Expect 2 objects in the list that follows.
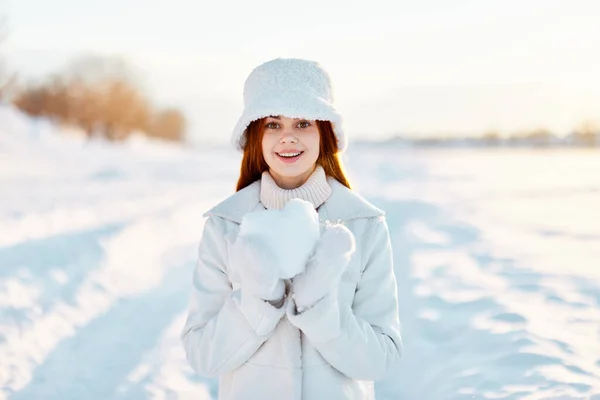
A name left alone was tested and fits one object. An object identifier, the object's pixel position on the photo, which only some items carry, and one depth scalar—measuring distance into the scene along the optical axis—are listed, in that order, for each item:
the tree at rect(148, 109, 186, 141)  76.46
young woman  1.85
